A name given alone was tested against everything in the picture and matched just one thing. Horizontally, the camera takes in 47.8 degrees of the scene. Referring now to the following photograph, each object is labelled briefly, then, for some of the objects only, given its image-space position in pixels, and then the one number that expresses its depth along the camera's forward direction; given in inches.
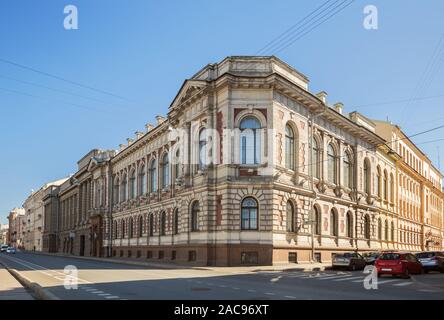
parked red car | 1082.7
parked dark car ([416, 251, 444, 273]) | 1380.4
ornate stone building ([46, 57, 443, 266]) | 1491.1
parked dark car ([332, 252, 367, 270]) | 1379.2
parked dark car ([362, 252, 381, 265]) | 1523.5
